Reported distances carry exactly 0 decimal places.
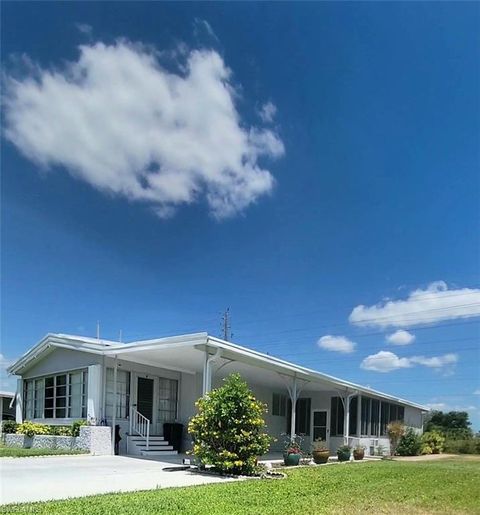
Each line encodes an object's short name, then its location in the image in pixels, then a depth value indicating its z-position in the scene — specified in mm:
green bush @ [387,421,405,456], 25469
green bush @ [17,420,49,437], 17922
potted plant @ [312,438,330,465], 17250
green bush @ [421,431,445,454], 26556
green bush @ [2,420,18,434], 19453
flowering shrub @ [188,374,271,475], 12031
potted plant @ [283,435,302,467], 15523
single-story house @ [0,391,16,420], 30752
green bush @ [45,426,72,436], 17350
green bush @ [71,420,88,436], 16812
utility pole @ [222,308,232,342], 52031
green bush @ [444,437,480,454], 26812
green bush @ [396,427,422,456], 25219
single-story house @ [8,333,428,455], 16234
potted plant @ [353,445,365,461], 20234
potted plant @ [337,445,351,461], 19094
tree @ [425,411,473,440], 48575
